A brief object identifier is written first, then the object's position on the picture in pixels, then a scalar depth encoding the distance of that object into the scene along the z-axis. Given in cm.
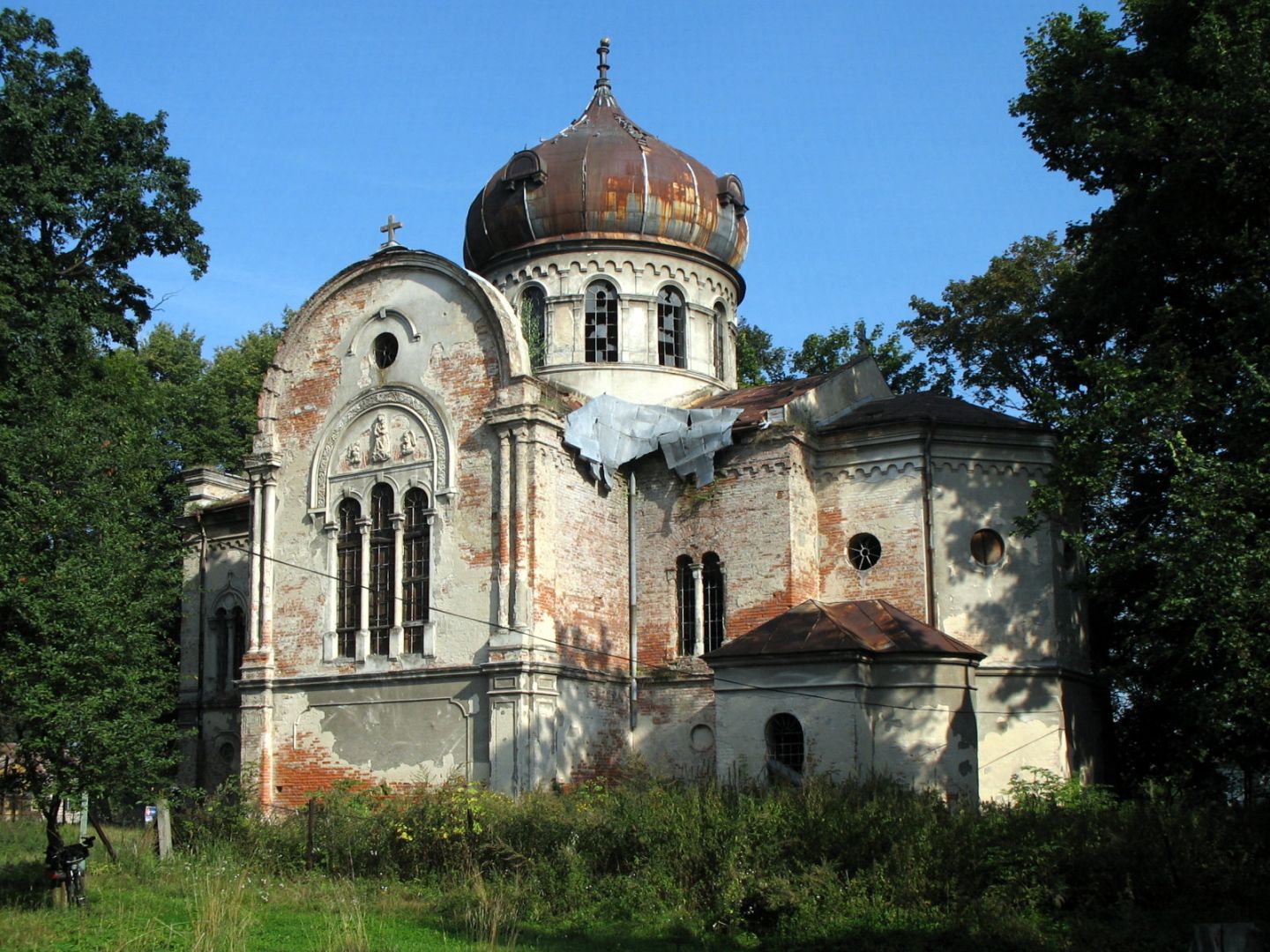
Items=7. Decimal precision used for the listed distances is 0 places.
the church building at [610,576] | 1947
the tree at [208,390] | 3378
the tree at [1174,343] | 1489
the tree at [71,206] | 2233
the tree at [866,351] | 3106
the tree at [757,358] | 3556
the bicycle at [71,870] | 1570
